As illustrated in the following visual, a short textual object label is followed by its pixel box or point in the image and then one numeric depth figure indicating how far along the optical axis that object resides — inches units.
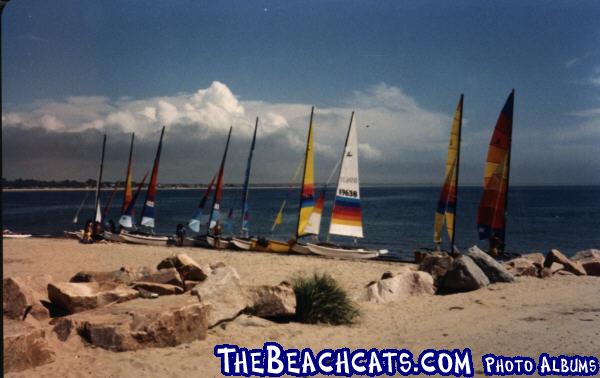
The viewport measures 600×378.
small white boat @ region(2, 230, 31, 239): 1251.2
